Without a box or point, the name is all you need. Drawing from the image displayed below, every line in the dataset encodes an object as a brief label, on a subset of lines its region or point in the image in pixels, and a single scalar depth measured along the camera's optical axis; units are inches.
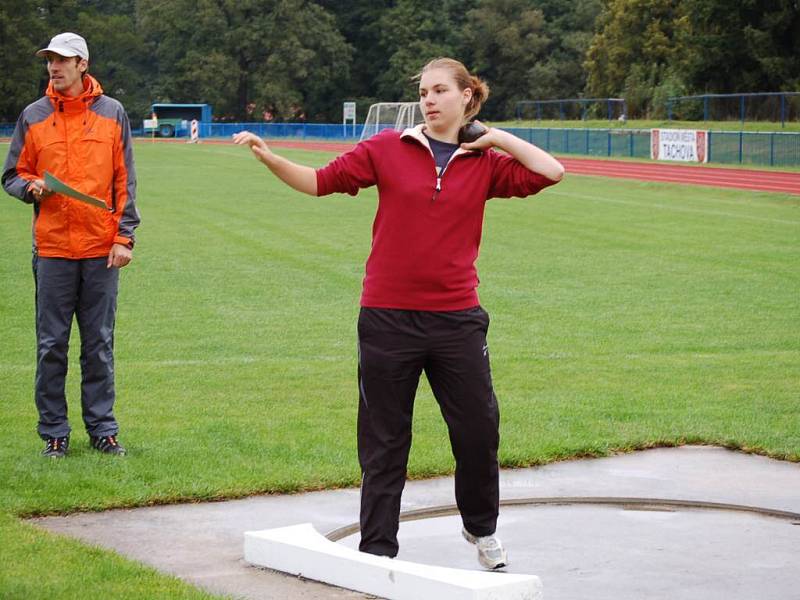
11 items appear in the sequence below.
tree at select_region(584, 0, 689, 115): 3021.9
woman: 213.8
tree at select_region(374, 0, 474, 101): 4116.6
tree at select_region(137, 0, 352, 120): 4101.9
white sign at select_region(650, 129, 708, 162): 1884.6
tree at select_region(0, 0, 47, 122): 3858.3
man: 291.7
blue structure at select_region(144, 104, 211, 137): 3909.9
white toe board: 192.5
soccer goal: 2704.2
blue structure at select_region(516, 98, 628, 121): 2758.4
